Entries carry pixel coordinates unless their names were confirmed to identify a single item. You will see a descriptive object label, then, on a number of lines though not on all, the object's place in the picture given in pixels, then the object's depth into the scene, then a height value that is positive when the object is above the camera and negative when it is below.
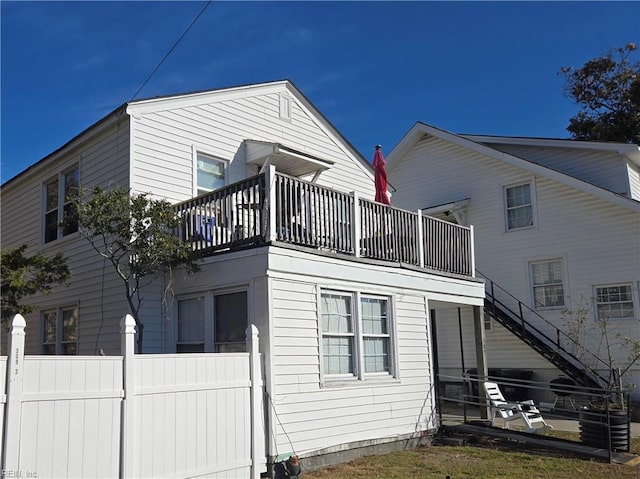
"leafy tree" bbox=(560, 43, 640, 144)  29.23 +11.42
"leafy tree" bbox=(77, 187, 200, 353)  9.23 +1.76
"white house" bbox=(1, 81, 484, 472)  9.23 +1.24
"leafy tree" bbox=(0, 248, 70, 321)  9.86 +1.20
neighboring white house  17.22 +3.25
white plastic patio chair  11.74 -1.52
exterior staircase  16.97 -0.07
